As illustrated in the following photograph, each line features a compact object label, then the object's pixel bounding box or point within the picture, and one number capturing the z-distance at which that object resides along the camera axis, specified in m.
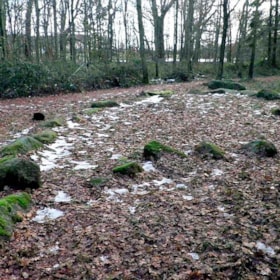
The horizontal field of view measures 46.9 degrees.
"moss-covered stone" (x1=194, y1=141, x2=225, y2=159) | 6.31
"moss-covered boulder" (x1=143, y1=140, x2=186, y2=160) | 6.18
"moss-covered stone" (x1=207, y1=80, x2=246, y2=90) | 15.16
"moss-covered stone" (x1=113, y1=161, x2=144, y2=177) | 5.41
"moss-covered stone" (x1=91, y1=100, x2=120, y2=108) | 11.37
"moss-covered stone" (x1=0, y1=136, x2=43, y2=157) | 5.89
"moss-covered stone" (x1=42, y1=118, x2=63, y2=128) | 8.27
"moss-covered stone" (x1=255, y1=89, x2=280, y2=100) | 12.38
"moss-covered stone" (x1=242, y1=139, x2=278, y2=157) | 6.37
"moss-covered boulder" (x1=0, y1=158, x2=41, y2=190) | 4.67
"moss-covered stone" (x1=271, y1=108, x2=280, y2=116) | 9.88
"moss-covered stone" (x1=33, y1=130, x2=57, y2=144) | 6.78
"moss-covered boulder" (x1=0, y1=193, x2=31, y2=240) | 3.59
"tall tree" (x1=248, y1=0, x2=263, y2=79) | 19.57
